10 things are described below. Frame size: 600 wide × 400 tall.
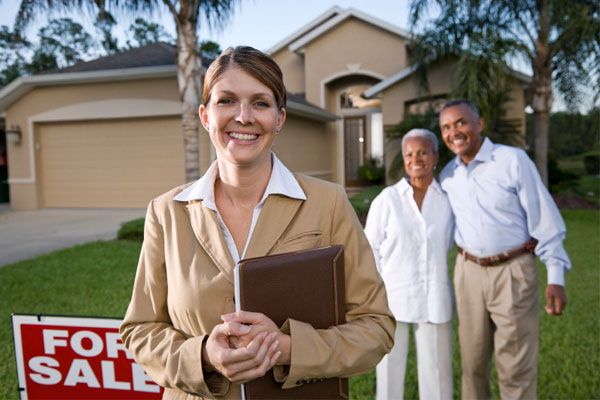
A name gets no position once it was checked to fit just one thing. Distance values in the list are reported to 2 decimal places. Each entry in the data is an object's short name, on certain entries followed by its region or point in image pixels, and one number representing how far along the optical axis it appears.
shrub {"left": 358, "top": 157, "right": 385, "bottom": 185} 19.17
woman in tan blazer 1.59
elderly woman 3.29
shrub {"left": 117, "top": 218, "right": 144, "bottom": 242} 10.46
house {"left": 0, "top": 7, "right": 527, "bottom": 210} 13.98
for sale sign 2.69
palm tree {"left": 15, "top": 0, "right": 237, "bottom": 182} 10.29
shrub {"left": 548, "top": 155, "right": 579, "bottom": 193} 16.84
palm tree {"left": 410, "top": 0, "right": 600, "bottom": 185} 13.11
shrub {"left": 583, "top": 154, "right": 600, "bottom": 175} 35.28
